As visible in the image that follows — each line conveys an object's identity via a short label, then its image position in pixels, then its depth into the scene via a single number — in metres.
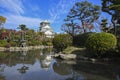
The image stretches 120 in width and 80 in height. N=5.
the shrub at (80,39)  9.43
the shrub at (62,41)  8.26
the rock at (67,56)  6.73
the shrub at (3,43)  13.23
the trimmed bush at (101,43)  5.91
